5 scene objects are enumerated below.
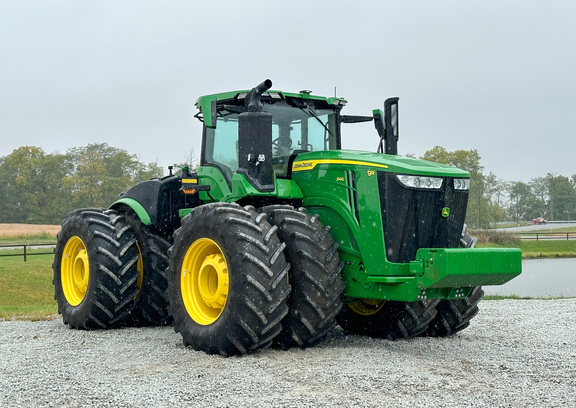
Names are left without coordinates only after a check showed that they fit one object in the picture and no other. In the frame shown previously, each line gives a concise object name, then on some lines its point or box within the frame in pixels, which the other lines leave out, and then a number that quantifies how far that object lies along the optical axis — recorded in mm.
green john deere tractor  7258
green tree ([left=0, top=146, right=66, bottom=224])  69562
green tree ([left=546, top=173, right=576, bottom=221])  107375
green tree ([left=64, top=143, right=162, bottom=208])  63375
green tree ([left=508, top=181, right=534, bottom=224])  110250
